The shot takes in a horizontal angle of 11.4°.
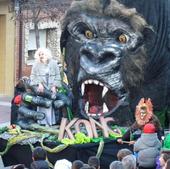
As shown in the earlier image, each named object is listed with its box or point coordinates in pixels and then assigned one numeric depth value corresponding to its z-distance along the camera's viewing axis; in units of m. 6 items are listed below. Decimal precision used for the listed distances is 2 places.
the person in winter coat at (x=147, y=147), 11.66
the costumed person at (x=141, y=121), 12.88
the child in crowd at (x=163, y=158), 10.30
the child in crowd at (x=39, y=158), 10.16
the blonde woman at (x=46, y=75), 14.94
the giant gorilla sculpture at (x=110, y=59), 14.15
